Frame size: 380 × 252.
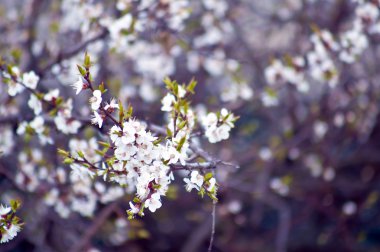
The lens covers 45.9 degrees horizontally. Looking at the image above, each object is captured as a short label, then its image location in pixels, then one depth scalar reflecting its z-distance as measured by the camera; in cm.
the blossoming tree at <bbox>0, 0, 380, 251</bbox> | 245
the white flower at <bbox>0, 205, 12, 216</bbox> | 237
